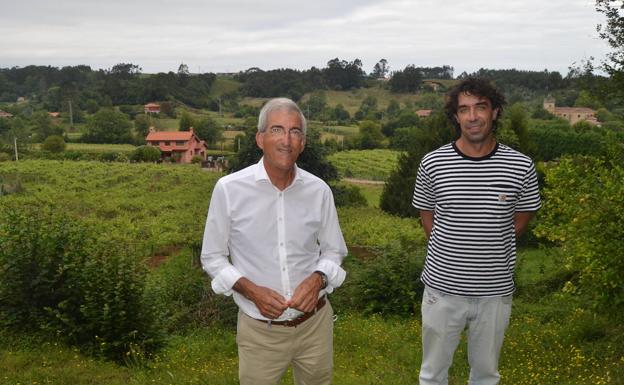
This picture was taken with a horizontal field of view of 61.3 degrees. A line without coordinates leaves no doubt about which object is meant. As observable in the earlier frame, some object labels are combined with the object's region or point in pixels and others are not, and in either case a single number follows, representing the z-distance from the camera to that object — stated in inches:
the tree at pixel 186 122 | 2913.4
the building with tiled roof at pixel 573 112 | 3890.3
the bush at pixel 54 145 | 2202.3
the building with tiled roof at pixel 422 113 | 3635.3
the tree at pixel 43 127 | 2662.4
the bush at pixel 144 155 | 2118.6
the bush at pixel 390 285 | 376.5
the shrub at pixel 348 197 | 1145.4
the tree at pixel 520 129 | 942.4
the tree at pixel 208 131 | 2812.5
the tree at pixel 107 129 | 2642.7
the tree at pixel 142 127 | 2834.6
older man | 112.0
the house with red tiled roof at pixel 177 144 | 2387.1
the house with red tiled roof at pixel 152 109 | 3683.6
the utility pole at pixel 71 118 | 3274.1
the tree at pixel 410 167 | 854.5
